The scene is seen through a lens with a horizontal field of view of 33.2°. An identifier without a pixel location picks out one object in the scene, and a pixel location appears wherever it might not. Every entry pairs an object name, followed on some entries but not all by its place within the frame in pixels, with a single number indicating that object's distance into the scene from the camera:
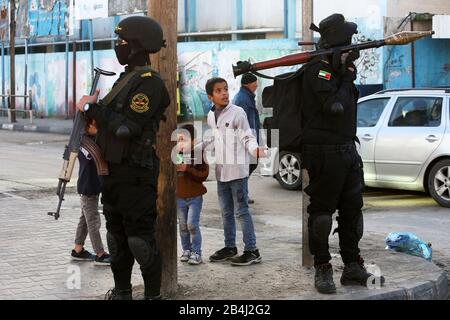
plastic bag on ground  7.04
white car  10.47
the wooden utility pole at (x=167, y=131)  5.45
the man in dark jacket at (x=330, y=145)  5.44
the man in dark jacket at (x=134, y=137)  4.82
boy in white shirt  6.57
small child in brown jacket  6.60
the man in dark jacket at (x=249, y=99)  9.72
